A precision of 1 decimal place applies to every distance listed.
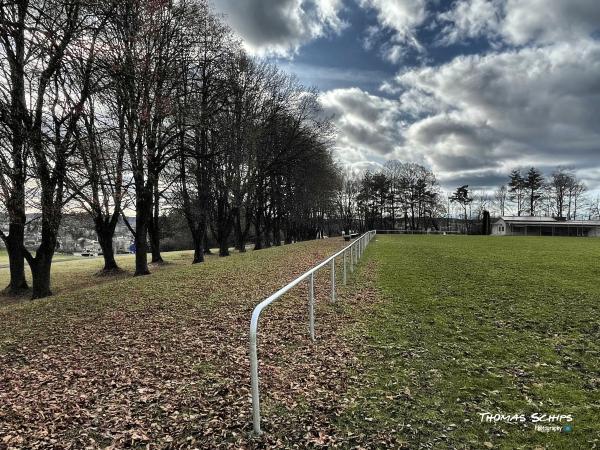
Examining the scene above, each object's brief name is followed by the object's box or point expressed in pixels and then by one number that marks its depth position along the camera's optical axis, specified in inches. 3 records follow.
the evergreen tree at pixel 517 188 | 3223.4
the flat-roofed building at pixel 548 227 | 2848.4
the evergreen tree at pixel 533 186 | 3102.9
